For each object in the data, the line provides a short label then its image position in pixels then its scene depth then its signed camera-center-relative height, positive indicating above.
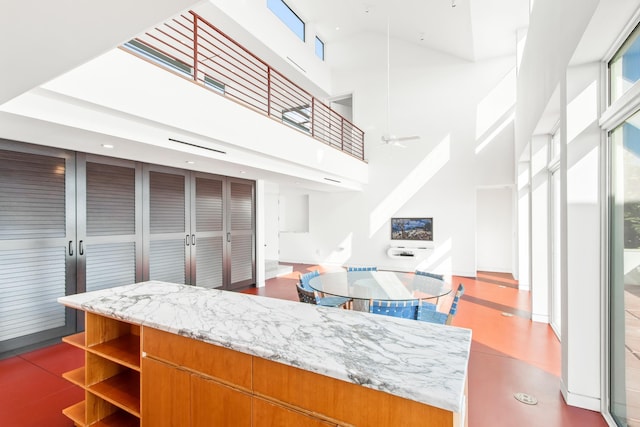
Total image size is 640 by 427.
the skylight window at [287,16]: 7.48 +5.08
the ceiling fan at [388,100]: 8.48 +3.23
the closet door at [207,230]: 5.49 -0.33
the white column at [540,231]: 4.52 -0.32
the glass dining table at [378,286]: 3.27 -0.91
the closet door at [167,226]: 4.73 -0.21
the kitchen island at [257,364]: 1.05 -0.62
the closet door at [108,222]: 3.91 -0.12
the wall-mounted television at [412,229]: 8.43 -0.51
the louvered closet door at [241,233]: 6.22 -0.44
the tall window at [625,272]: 1.92 -0.43
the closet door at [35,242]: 3.31 -0.32
